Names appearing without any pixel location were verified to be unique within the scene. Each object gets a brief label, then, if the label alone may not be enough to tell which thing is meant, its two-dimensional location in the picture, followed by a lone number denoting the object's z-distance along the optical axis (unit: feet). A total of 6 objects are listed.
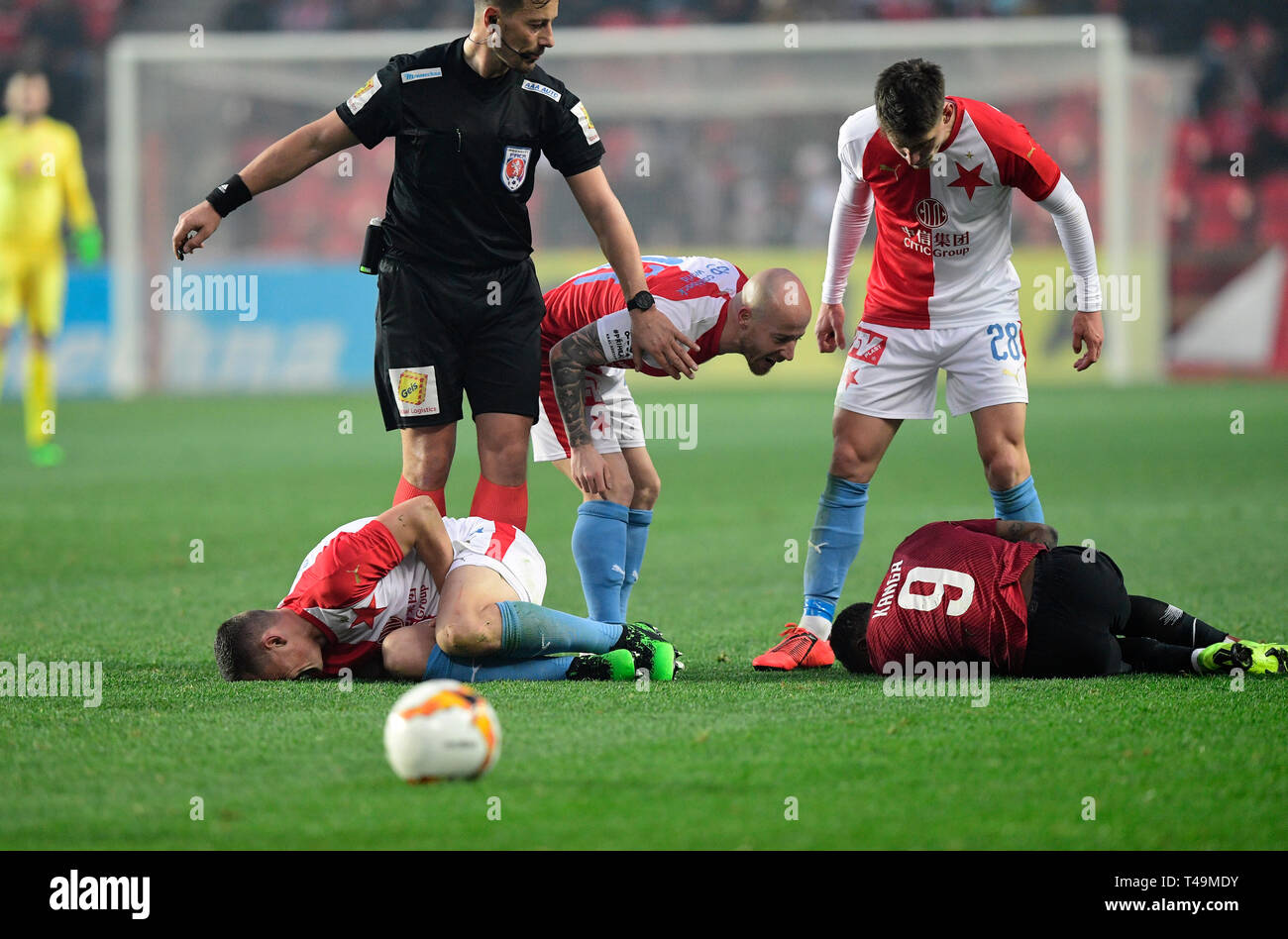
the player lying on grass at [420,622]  28.09
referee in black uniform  30.32
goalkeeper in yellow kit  77.46
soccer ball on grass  20.74
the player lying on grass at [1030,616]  27.43
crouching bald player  31.35
